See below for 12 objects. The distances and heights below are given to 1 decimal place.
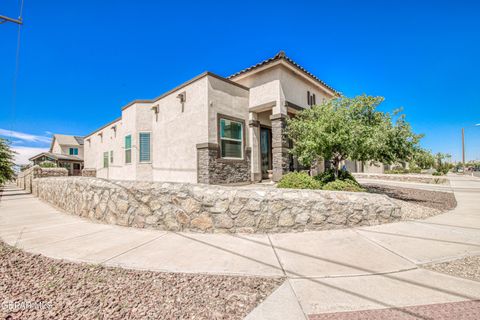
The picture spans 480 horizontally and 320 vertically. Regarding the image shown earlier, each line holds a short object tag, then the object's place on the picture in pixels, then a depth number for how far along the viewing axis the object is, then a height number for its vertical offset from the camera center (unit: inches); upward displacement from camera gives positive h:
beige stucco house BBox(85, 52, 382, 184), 370.0 +87.9
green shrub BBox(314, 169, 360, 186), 309.3 -17.8
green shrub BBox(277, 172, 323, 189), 259.0 -20.3
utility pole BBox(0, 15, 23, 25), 273.0 +205.1
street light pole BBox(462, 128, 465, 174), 1091.3 +105.0
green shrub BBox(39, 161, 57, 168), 919.8 +35.9
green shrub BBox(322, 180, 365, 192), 265.0 -27.4
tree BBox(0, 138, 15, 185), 436.5 +25.2
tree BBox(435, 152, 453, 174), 1003.8 -25.3
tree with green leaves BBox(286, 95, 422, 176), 262.5 +39.2
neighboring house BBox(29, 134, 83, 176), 1086.5 +114.2
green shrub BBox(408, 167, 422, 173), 880.2 -27.9
